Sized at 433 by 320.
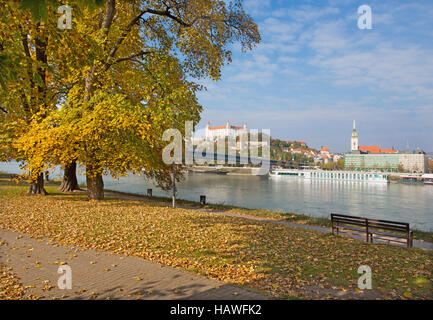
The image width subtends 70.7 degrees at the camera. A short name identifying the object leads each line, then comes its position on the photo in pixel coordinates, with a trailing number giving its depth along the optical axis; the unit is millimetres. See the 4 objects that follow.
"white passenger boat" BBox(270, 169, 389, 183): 74625
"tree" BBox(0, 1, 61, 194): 7923
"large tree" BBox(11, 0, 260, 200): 11164
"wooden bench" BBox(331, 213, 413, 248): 8625
